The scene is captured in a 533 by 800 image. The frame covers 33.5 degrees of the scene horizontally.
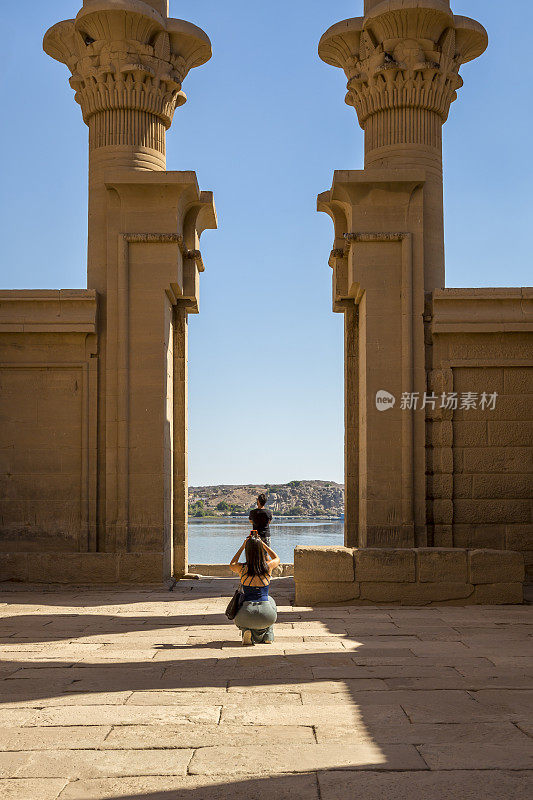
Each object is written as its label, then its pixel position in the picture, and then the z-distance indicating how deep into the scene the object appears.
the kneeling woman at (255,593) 8.82
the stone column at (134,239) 14.99
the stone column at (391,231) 14.91
